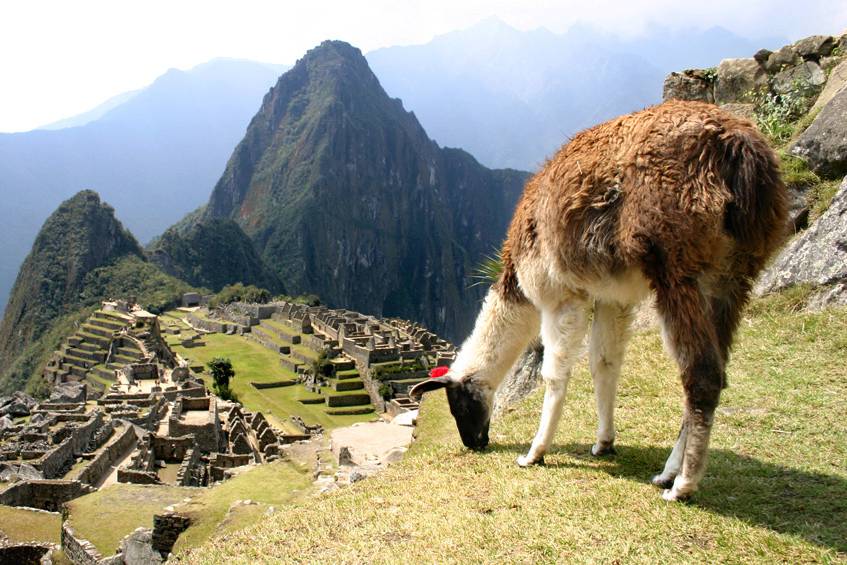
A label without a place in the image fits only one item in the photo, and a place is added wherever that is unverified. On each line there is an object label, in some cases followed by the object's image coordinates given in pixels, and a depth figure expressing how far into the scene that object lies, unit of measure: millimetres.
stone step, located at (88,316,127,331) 48188
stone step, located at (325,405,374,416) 32375
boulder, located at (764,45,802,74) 9078
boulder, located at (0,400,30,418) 26234
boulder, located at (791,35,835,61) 8875
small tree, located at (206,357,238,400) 33853
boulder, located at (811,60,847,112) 7746
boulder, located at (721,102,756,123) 9120
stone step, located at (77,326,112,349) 45478
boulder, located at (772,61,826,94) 8496
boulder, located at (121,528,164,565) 6484
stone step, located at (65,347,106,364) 43094
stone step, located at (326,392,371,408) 33531
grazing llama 3172
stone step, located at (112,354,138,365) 40156
